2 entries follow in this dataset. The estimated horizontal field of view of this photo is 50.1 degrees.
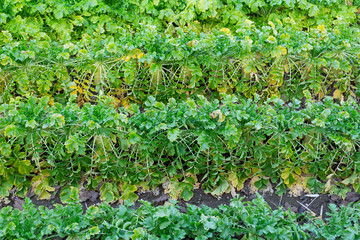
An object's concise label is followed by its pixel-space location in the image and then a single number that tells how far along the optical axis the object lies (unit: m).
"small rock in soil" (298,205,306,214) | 3.48
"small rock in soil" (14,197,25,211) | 3.46
